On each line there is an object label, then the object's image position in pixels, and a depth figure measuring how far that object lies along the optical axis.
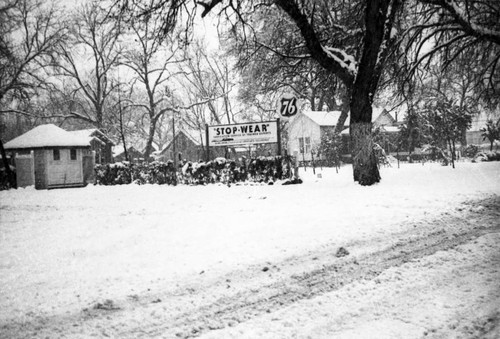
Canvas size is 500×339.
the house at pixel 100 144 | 33.09
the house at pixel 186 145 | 52.78
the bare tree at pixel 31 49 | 23.94
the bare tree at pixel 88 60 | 34.03
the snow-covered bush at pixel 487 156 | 22.75
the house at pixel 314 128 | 39.66
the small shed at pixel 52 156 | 19.41
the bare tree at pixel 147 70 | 36.56
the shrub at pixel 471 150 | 29.64
